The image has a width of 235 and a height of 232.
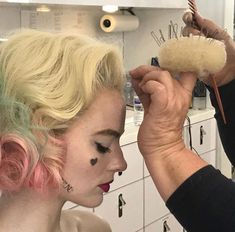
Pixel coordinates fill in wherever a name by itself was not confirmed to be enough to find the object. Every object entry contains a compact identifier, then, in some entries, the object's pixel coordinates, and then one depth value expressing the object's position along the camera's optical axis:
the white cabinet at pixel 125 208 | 2.02
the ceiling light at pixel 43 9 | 2.34
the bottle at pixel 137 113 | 2.21
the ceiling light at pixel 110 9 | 2.41
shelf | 1.86
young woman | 0.84
